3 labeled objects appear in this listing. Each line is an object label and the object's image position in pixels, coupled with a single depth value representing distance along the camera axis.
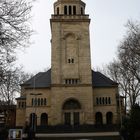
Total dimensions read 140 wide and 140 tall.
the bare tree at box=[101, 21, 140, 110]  21.71
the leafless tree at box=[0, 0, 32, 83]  12.35
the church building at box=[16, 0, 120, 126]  36.03
